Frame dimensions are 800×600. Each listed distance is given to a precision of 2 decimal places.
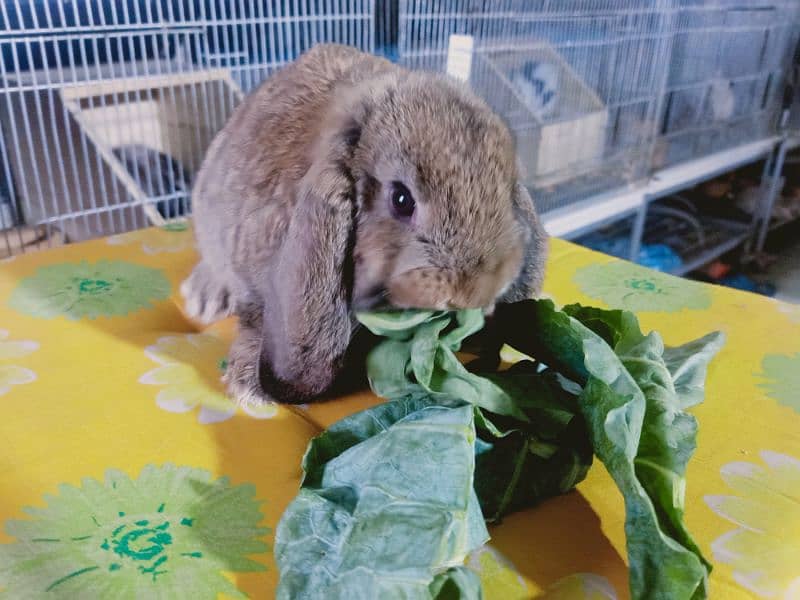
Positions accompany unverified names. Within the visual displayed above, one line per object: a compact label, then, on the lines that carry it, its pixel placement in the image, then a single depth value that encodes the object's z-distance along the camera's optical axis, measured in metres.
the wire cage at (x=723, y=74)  0.88
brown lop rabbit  0.26
